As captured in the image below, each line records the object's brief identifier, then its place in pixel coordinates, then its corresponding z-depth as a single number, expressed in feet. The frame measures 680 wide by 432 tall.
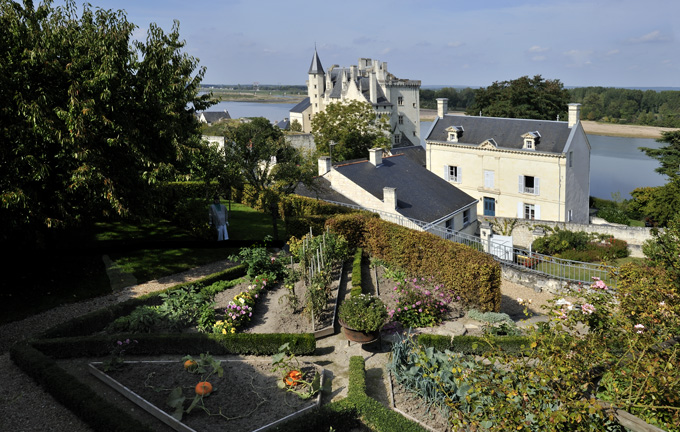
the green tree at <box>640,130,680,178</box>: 139.54
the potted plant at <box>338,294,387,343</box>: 37.96
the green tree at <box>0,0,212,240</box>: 45.68
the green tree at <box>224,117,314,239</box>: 70.03
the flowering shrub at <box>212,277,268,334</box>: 40.88
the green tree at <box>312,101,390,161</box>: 137.28
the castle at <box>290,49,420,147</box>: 217.36
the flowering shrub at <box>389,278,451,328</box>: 43.86
